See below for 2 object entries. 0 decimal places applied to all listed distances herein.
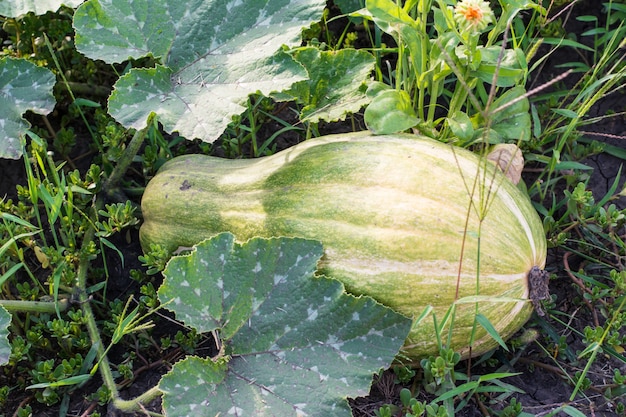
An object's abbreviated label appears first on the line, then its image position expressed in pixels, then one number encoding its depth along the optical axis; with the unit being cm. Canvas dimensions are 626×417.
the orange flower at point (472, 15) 210
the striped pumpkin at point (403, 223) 205
